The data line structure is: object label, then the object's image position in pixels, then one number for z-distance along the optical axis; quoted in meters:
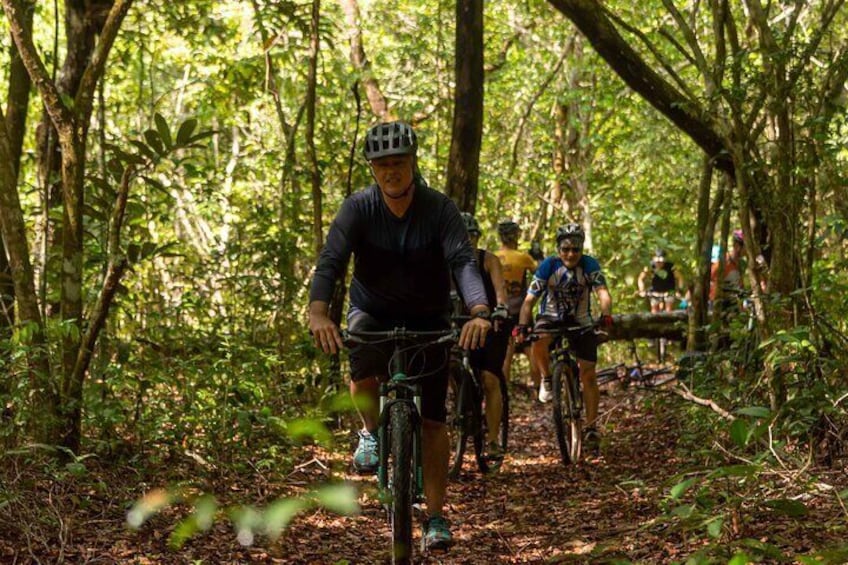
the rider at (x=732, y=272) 13.71
